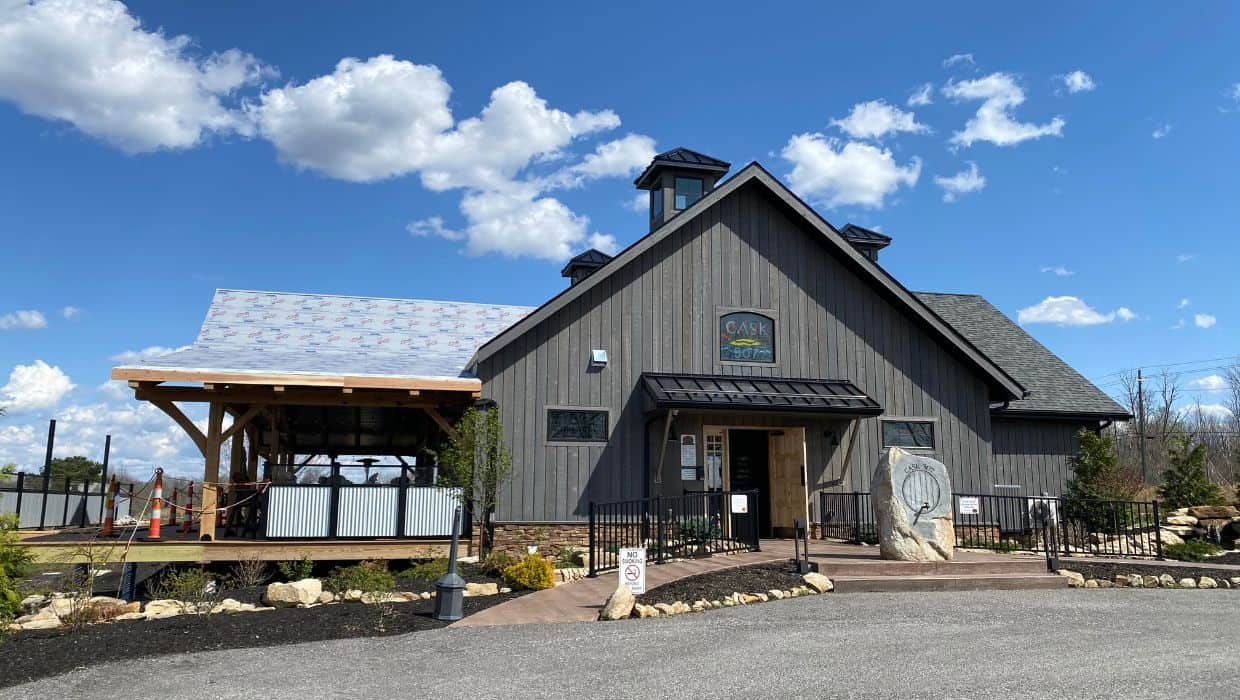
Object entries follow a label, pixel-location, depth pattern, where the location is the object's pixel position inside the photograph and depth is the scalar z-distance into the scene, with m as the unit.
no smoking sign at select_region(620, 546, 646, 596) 10.84
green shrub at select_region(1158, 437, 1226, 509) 19.58
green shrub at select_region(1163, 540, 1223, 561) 15.32
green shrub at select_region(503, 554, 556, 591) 12.45
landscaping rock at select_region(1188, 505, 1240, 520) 17.90
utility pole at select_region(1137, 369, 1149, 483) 41.44
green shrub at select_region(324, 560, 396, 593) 11.80
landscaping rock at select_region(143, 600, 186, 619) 10.65
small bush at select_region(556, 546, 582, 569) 14.56
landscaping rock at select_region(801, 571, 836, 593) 11.52
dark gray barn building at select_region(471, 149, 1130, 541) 16.19
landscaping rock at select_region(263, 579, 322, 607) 11.34
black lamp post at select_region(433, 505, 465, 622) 10.44
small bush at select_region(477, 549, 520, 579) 13.32
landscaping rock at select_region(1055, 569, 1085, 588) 12.70
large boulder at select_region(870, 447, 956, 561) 12.55
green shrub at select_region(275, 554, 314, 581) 13.80
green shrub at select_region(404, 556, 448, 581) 13.29
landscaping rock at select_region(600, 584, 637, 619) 10.27
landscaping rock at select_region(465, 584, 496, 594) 12.15
